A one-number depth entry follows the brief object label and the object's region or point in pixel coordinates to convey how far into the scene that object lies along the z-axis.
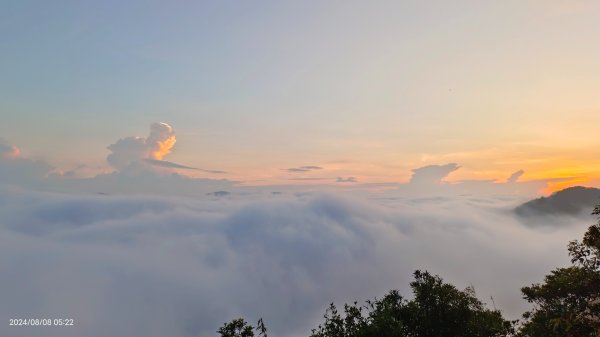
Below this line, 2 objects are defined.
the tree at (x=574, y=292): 18.53
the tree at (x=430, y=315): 34.06
